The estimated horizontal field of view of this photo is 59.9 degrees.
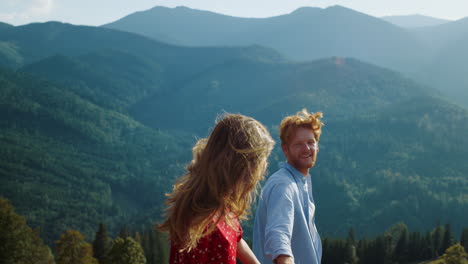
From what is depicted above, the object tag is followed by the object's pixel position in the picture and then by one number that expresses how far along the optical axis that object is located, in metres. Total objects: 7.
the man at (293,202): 3.37
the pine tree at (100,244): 47.72
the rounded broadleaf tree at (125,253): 34.25
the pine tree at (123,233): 46.88
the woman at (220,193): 3.50
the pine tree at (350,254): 57.16
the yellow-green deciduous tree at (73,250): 37.69
